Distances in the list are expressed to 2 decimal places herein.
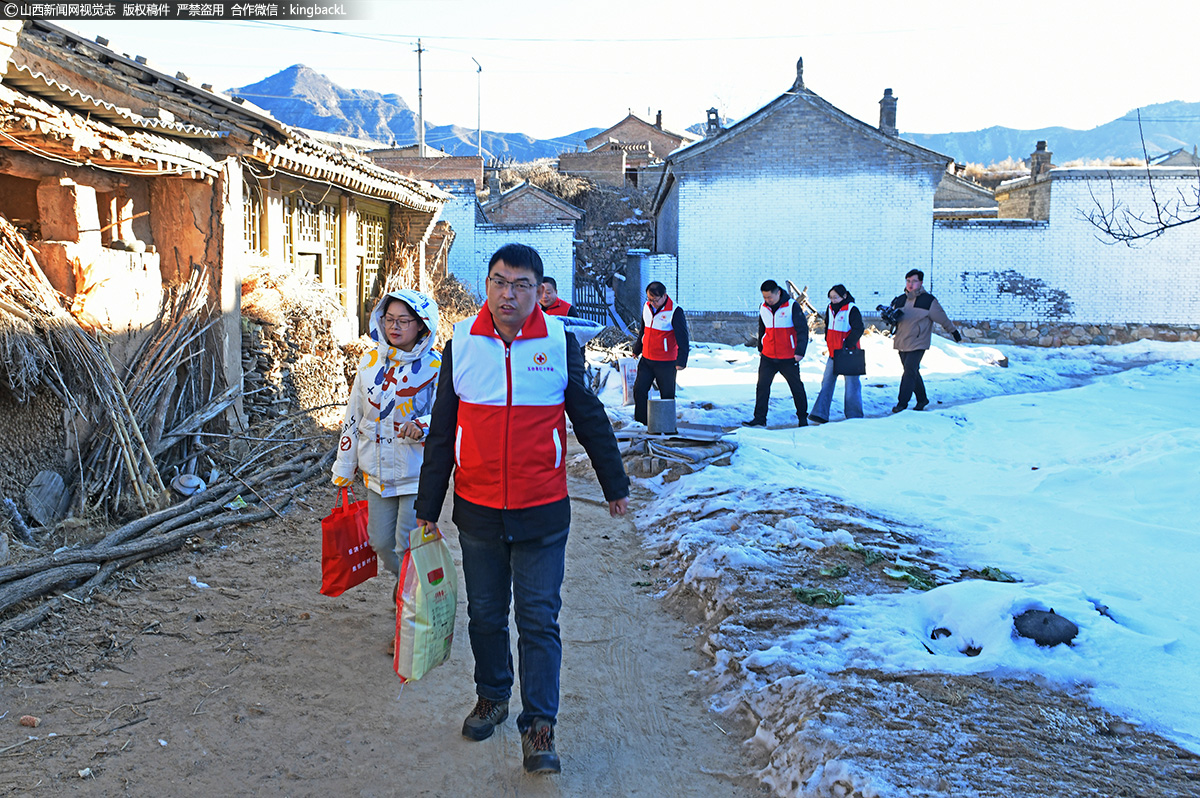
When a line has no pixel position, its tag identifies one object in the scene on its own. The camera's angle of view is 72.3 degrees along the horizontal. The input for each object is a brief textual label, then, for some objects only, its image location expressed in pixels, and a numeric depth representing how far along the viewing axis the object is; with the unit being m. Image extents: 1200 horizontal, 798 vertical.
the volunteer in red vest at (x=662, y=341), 9.56
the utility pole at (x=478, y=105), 49.28
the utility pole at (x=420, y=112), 41.84
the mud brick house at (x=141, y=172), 6.17
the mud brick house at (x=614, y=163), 40.19
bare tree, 23.80
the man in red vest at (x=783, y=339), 9.95
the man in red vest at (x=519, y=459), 3.20
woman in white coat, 4.23
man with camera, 10.73
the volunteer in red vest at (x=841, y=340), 10.57
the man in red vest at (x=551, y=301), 8.52
